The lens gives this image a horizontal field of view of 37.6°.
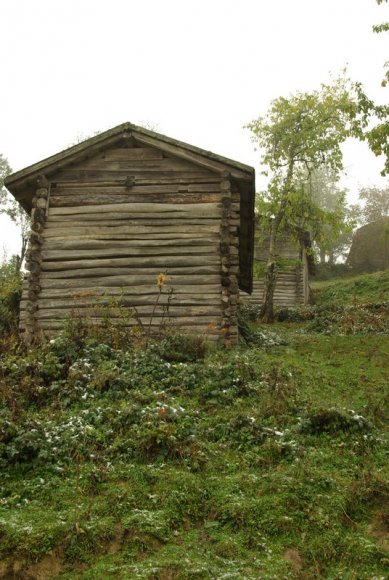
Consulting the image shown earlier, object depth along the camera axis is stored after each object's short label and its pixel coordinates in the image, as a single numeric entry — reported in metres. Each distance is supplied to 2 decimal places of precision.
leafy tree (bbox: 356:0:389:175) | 15.22
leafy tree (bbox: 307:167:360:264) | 24.56
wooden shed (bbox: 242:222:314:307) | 29.44
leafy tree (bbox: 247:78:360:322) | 24.75
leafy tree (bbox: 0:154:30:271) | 45.12
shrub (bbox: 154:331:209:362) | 11.41
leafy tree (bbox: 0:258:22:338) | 14.55
